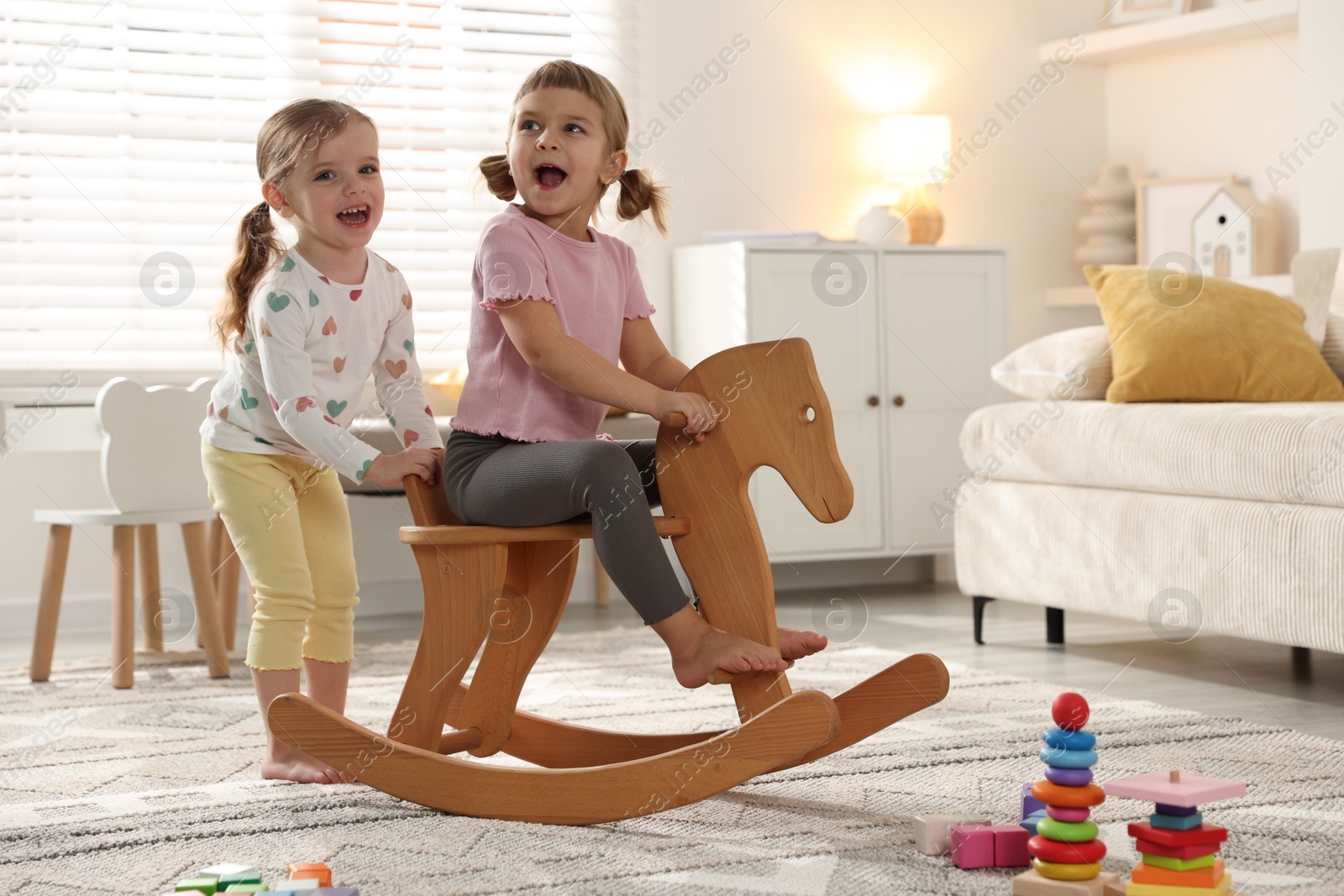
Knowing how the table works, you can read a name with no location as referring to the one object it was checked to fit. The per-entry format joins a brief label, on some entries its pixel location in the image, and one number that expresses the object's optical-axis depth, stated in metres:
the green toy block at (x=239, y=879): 1.23
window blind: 3.34
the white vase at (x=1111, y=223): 4.22
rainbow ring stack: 1.20
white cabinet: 3.56
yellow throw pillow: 2.59
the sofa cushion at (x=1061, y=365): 2.71
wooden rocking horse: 1.50
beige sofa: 2.13
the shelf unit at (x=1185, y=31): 3.71
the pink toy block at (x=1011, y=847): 1.33
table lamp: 4.00
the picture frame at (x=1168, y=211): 4.00
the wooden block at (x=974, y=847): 1.32
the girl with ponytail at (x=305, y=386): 1.72
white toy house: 3.81
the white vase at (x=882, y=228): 3.83
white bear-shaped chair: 2.59
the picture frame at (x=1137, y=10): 4.03
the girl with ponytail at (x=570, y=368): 1.47
